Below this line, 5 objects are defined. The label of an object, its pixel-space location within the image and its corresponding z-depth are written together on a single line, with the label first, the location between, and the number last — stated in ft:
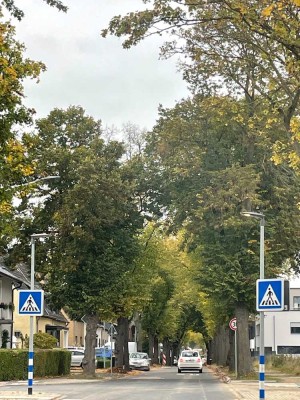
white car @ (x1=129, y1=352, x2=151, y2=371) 187.83
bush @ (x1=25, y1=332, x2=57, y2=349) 149.48
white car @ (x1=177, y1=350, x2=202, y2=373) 169.96
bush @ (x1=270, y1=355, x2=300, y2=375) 152.78
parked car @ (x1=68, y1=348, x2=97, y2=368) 189.68
